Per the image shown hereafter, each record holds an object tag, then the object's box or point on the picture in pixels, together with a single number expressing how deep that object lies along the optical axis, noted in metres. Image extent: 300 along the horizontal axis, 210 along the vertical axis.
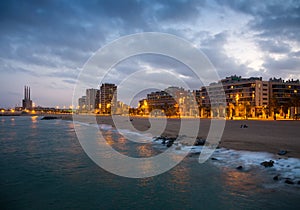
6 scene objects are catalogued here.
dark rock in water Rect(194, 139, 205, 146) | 20.89
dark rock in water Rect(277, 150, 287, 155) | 14.44
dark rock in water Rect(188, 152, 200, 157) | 17.22
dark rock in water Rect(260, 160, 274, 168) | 12.69
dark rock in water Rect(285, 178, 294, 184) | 10.16
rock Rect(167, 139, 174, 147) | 21.95
